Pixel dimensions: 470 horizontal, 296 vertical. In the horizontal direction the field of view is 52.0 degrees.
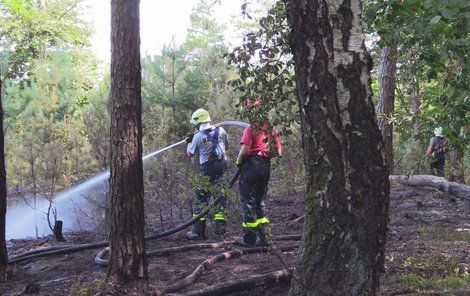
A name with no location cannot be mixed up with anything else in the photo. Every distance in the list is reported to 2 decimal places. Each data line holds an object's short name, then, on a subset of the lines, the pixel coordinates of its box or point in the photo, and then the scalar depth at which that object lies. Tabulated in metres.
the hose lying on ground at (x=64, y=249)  6.49
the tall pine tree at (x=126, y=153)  4.21
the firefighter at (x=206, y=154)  7.26
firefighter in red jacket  6.03
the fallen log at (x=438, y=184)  8.57
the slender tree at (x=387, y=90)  10.14
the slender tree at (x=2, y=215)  5.40
